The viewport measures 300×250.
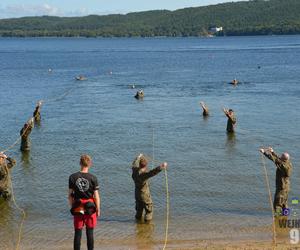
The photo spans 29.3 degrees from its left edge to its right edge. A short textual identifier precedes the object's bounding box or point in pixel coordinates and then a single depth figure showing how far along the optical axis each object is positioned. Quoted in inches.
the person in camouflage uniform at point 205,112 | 1355.3
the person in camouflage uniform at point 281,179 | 581.0
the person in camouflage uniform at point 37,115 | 1299.5
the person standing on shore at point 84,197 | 406.9
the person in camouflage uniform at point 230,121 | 1104.2
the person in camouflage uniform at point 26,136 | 967.0
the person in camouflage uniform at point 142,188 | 576.0
